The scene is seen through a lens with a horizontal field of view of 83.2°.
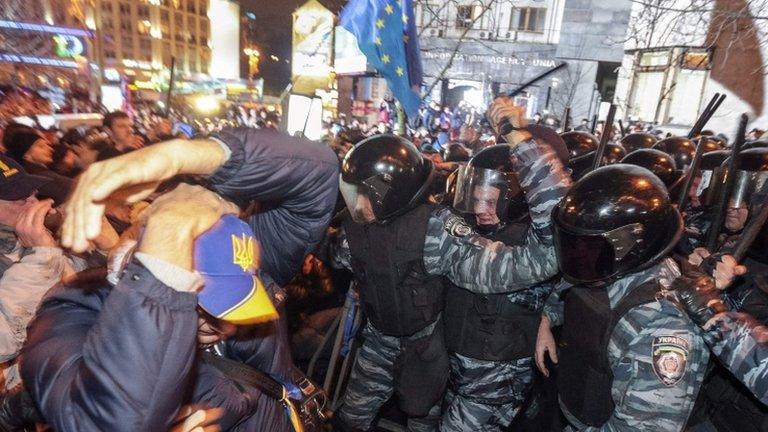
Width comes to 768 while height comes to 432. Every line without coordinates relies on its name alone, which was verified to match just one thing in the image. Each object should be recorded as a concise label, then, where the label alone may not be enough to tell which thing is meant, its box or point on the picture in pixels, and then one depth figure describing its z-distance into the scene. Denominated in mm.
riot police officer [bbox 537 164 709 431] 1890
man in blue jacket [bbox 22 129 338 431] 960
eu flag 4910
